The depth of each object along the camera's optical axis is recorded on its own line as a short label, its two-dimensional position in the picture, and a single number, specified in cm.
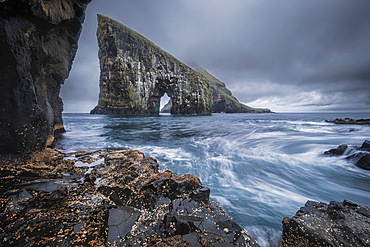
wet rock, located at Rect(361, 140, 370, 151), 503
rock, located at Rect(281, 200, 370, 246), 148
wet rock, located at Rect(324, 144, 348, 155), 543
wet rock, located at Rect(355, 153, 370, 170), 425
